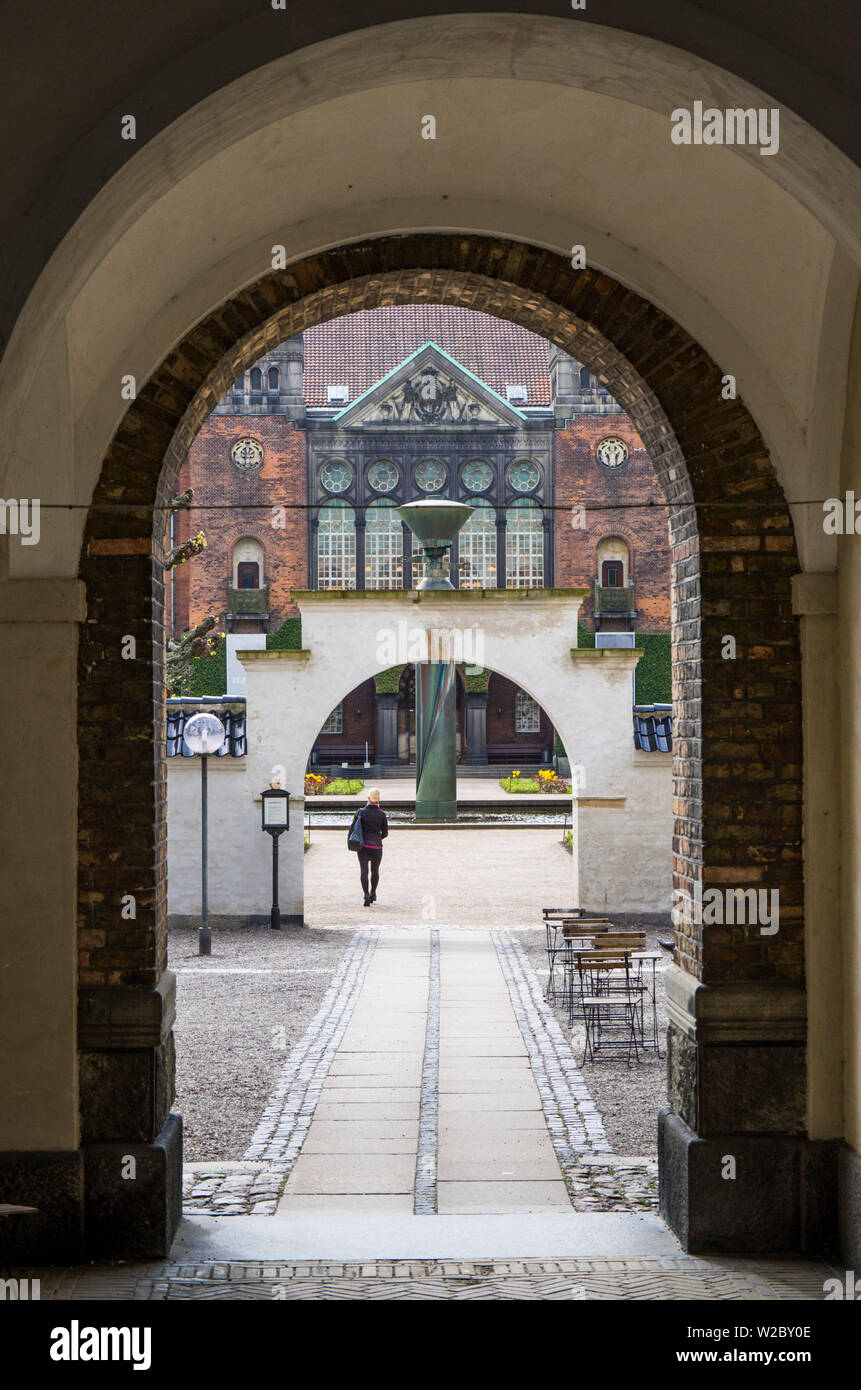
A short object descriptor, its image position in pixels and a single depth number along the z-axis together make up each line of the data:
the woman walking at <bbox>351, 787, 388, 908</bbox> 16.17
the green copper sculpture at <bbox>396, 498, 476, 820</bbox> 25.11
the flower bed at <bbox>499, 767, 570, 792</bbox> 32.41
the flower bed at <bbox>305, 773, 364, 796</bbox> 31.86
